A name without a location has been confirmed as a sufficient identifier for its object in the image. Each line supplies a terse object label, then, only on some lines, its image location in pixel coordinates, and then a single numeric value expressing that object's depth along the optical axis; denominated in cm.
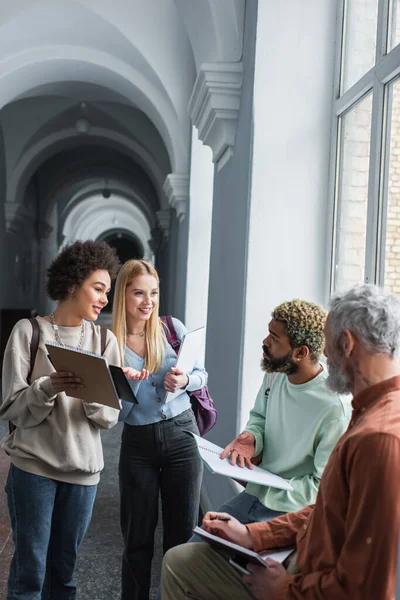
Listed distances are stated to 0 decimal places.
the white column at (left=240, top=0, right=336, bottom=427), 397
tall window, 317
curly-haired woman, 280
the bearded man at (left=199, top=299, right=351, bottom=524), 256
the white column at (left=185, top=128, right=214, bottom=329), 826
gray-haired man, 174
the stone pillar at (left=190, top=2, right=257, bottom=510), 424
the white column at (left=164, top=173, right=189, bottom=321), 873
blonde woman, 331
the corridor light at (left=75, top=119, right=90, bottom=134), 1338
